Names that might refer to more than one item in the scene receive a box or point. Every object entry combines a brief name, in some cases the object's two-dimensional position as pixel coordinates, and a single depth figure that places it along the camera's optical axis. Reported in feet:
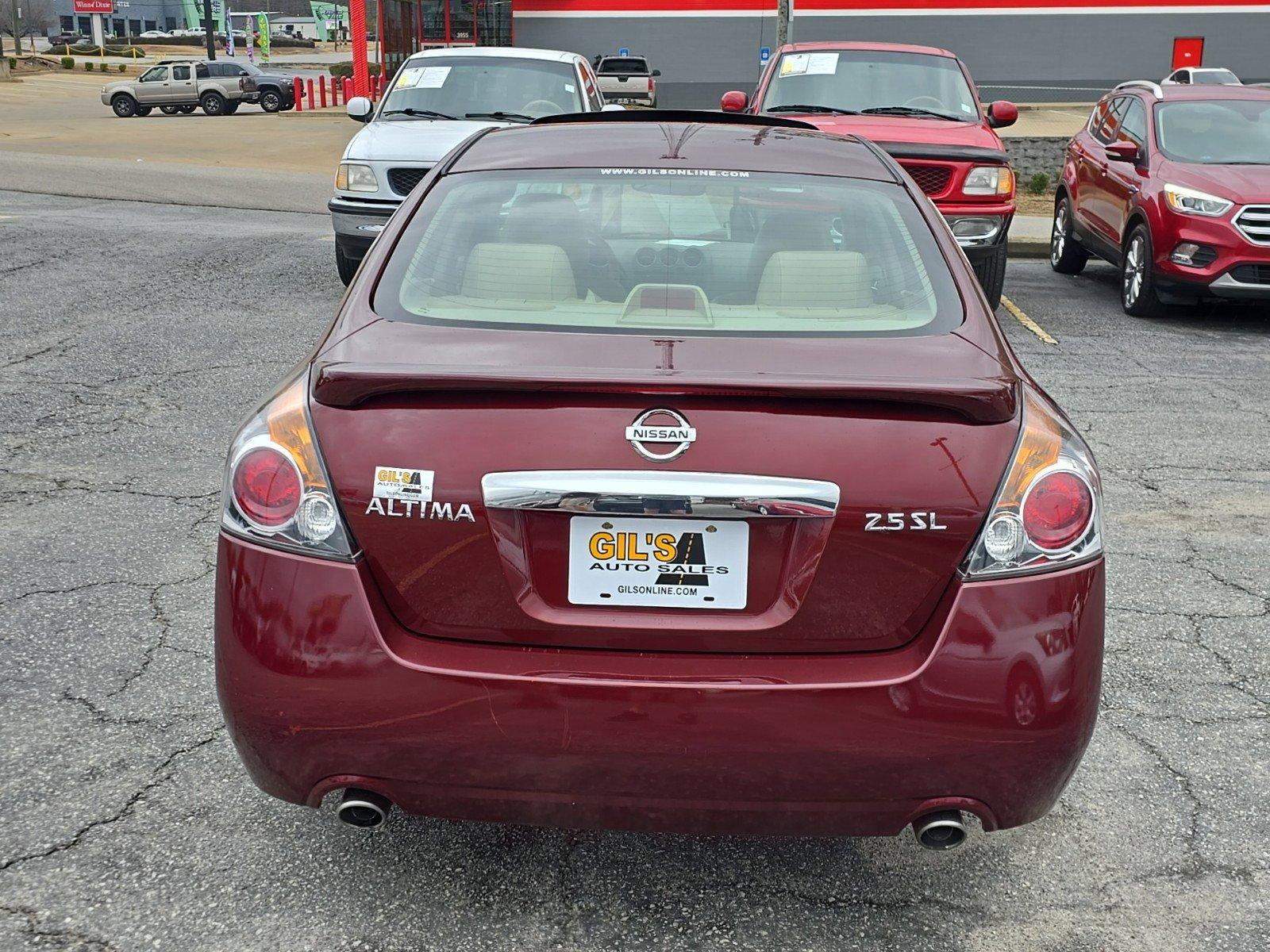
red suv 31.60
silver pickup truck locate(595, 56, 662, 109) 114.01
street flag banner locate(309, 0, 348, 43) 403.54
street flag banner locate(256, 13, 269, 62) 292.30
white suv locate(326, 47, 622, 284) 31.89
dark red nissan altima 7.90
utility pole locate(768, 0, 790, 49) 71.97
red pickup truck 30.86
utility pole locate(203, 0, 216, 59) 179.52
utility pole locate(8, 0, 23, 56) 248.11
